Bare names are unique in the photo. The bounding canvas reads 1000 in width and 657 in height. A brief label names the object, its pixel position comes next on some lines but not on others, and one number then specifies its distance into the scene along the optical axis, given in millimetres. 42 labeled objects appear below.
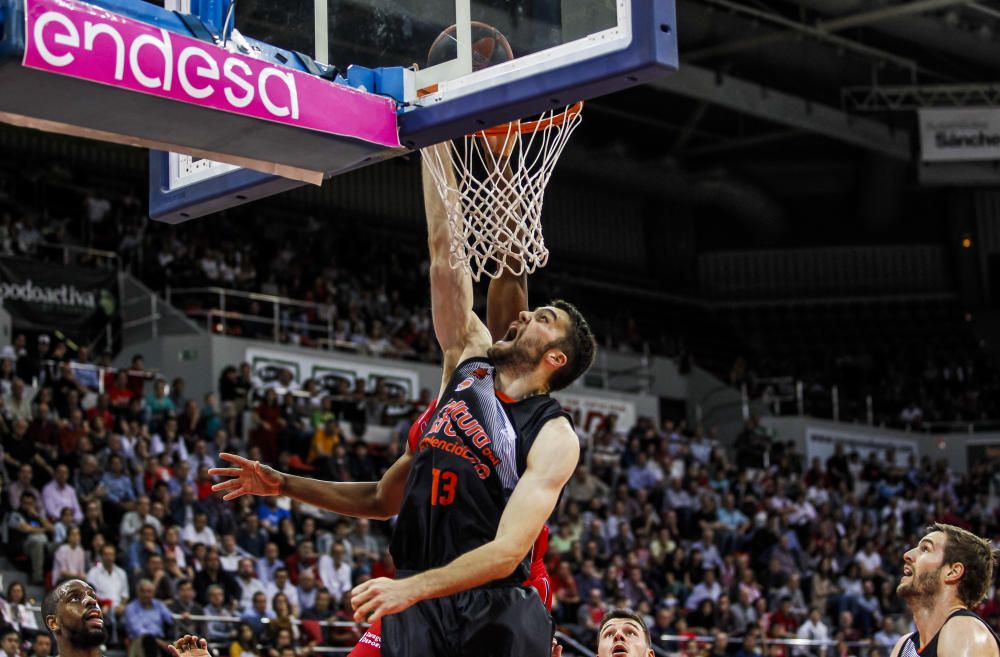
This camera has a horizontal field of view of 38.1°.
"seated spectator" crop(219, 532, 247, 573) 12604
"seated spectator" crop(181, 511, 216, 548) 12688
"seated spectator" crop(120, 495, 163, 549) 12172
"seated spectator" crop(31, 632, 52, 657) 10133
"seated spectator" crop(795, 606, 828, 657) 15820
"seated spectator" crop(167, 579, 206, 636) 11359
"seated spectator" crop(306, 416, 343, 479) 15438
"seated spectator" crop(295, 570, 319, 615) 12734
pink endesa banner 3926
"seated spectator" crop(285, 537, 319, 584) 13164
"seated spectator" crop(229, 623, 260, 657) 11156
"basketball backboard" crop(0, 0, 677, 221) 4043
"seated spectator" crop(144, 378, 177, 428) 14508
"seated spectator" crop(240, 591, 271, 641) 11609
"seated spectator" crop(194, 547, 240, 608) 12055
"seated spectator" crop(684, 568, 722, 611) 15805
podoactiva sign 16922
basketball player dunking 4086
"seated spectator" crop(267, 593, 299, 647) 11633
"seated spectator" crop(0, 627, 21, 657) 9688
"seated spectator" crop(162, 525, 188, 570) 11961
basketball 4688
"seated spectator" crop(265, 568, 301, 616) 12508
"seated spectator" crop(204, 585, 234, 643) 11531
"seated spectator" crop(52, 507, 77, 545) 11914
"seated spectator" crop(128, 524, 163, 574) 11797
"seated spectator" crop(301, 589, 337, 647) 12312
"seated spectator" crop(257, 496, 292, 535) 13911
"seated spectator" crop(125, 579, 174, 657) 10867
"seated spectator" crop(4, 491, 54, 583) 11859
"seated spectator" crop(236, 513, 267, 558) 13227
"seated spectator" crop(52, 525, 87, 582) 11359
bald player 5734
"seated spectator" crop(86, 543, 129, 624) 11188
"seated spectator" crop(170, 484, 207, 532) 12898
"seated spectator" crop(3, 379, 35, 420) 13492
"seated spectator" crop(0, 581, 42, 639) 10453
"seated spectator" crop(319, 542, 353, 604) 13172
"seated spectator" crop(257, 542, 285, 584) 12852
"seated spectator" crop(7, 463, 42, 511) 12125
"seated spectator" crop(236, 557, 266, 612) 12336
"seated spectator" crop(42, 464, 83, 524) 12305
